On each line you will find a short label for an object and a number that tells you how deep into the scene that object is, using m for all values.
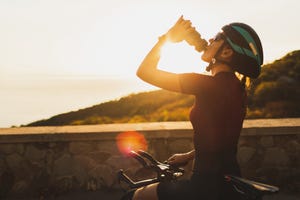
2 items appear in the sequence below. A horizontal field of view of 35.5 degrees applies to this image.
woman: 2.57
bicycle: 2.16
